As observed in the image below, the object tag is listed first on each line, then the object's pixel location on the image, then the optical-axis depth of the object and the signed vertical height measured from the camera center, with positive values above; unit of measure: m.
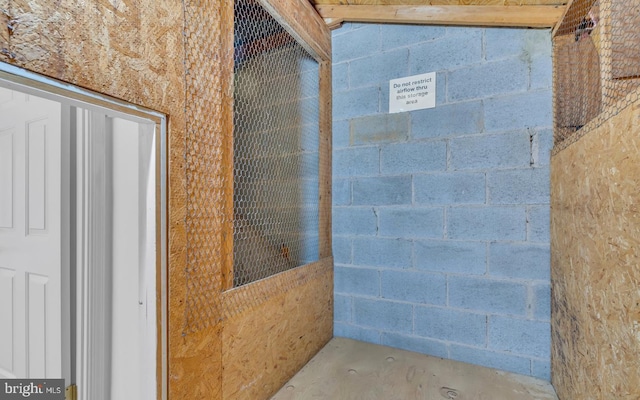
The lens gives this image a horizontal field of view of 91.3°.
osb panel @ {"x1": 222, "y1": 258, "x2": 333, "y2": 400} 1.28 -0.68
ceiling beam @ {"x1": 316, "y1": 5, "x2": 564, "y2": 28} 1.66 +1.09
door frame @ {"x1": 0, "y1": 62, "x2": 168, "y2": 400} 0.94 -0.08
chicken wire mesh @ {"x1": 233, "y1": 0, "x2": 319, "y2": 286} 1.48 +0.30
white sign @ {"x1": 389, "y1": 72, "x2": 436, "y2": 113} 1.91 +0.67
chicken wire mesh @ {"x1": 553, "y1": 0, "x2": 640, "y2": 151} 1.07 +0.56
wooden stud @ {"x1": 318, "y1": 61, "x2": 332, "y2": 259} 2.09 +0.26
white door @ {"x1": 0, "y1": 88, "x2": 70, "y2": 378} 1.31 -0.17
